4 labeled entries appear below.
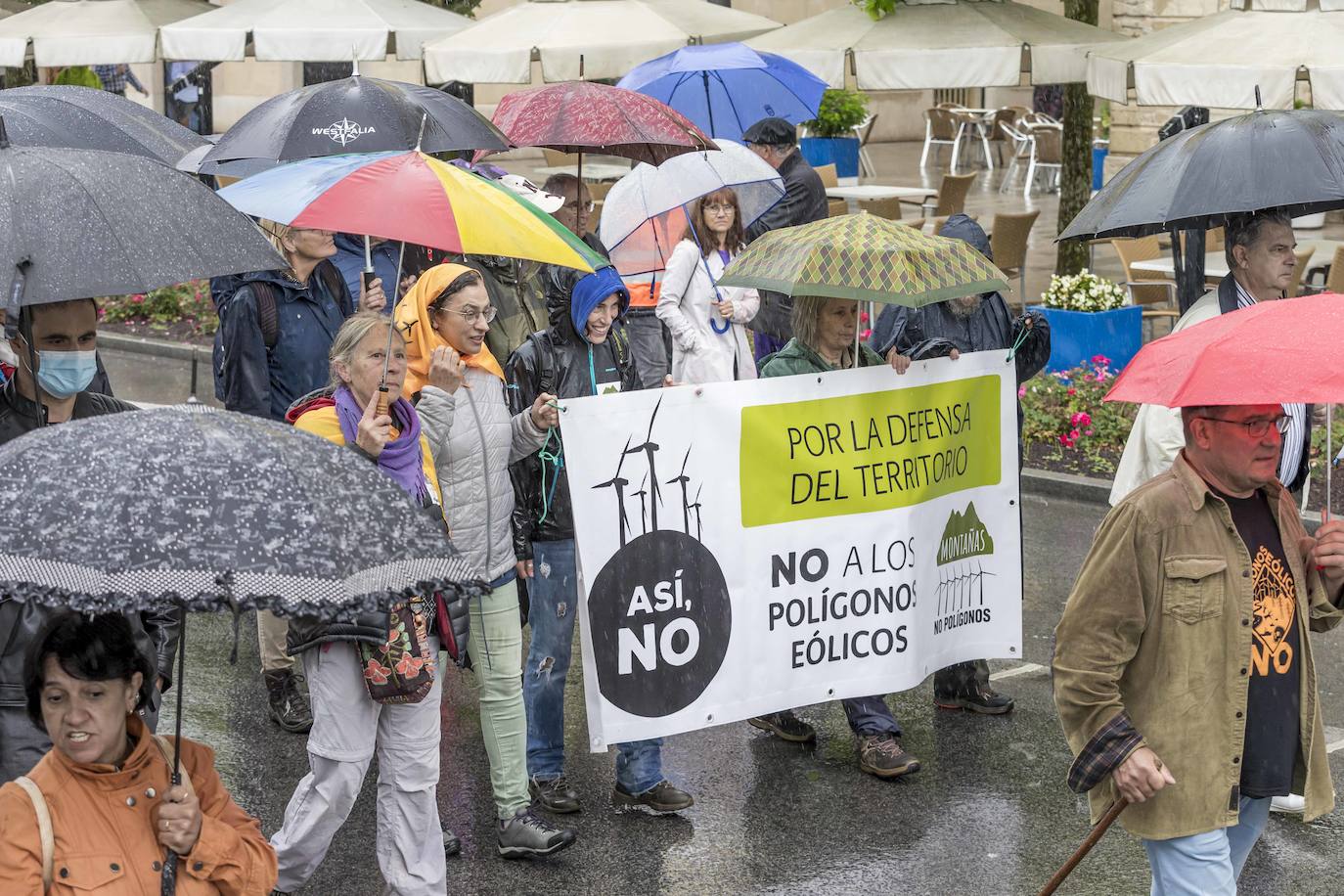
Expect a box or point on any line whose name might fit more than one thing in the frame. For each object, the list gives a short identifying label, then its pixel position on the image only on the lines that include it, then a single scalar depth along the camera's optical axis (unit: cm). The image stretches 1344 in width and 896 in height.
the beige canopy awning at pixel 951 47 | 1159
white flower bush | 1314
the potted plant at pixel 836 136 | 2325
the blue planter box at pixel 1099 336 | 1301
